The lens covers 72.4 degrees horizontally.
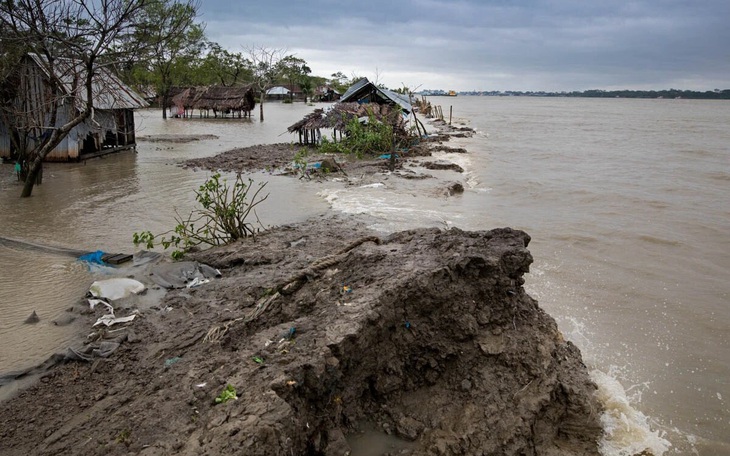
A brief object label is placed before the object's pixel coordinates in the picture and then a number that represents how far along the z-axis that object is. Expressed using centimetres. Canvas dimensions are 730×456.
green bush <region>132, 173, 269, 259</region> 661
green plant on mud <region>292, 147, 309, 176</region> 1291
